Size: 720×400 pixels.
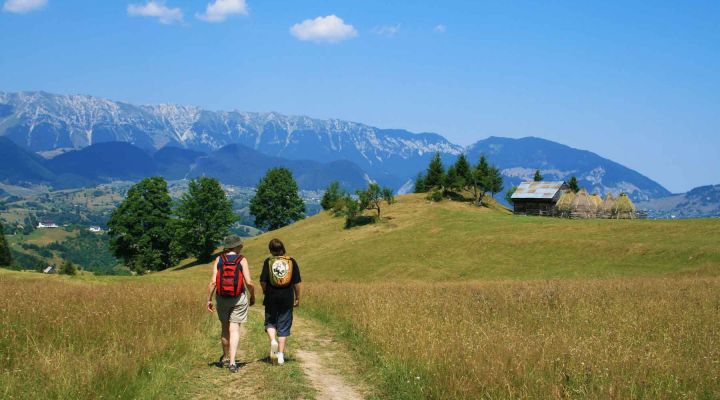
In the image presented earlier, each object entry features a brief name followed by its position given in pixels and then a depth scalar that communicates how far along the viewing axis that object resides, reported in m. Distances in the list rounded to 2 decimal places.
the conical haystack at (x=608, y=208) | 85.69
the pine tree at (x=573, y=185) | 96.90
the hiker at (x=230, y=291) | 11.50
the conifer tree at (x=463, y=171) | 92.92
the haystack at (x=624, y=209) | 84.28
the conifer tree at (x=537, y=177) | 108.19
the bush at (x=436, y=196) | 91.69
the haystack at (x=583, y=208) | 86.31
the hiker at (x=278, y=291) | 12.09
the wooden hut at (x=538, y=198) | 93.22
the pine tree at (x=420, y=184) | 100.65
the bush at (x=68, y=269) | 66.60
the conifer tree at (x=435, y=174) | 96.34
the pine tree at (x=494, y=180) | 92.55
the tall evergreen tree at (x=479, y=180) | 92.25
